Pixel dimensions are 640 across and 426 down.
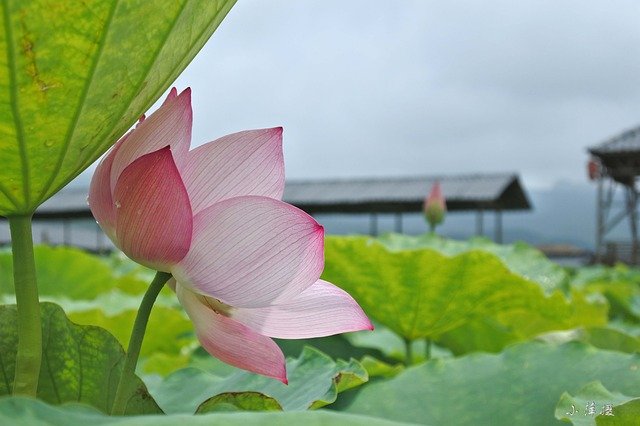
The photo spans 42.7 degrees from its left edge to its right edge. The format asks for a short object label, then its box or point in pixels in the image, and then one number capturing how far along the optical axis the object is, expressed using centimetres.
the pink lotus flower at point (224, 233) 36
